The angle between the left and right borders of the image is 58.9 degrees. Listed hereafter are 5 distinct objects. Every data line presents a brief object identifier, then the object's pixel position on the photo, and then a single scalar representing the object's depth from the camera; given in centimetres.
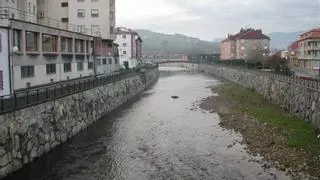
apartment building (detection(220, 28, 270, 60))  10328
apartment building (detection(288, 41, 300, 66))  7938
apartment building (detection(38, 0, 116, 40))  4395
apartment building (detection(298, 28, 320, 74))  6591
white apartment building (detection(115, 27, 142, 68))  7929
